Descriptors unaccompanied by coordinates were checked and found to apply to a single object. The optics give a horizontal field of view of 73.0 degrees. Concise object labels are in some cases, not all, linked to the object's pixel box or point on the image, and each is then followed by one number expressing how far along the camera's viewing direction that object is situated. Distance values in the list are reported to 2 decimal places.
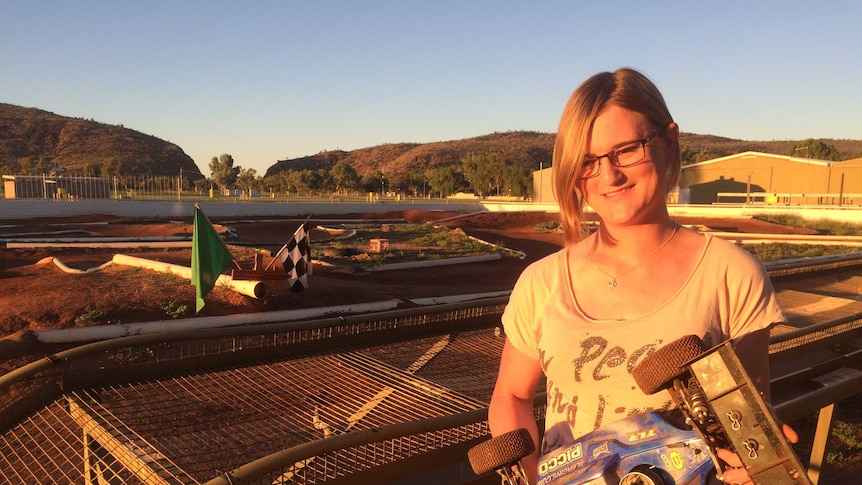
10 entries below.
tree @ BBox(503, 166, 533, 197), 73.80
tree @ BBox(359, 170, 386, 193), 85.31
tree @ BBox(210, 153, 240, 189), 79.31
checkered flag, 10.82
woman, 1.50
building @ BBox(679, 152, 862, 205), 43.78
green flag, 7.76
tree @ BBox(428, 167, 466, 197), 84.50
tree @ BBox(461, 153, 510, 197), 80.06
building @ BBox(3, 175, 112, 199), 45.91
